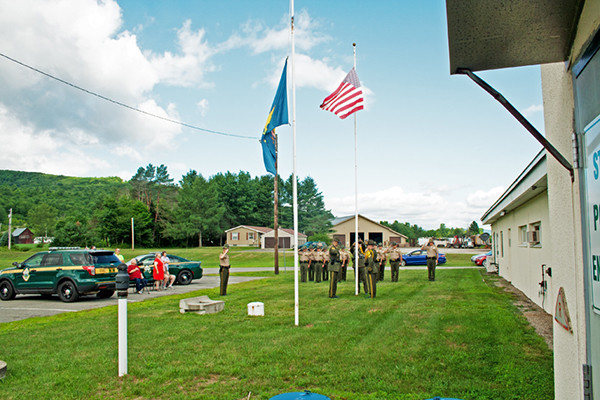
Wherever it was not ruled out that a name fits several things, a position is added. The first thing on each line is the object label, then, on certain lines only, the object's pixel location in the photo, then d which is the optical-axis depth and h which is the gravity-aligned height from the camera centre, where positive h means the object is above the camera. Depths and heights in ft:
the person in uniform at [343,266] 70.22 -5.22
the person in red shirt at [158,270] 63.16 -5.01
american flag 44.83 +13.29
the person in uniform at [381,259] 75.10 -4.41
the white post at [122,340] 20.31 -4.73
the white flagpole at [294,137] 31.89 +7.05
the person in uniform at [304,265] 74.76 -5.23
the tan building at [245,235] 257.14 -0.90
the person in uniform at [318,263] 74.69 -4.97
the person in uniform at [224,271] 53.62 -4.41
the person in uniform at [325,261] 76.54 -4.77
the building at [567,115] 7.51 +2.20
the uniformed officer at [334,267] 47.57 -3.60
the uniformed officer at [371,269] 47.85 -3.86
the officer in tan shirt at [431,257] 70.23 -3.92
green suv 52.06 -4.50
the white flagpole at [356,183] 47.78 +5.32
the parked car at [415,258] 131.23 -7.45
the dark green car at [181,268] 72.32 -5.61
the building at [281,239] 233.76 -2.93
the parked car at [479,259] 121.90 -7.47
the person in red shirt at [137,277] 60.75 -5.73
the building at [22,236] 360.48 -0.78
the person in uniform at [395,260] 72.38 -4.49
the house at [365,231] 225.15 +0.76
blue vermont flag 34.45 +8.62
